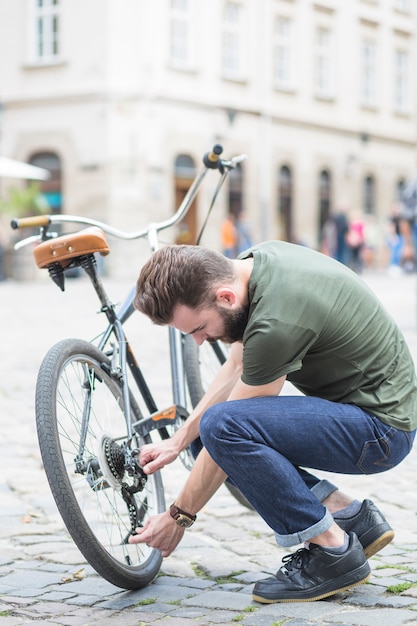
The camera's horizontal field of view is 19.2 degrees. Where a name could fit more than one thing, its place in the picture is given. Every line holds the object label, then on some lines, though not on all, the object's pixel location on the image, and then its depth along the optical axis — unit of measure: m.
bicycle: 3.34
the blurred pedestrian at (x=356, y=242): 27.13
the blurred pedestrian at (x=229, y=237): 27.03
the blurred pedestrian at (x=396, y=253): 27.44
